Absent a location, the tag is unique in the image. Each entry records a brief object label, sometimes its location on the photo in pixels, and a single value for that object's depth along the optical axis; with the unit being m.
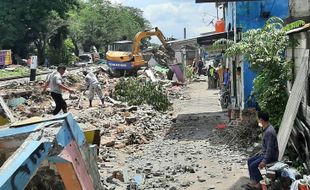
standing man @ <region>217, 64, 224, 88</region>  23.87
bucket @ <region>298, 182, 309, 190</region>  5.46
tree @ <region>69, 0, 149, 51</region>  62.22
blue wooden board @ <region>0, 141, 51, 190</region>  2.83
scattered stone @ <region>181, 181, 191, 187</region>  8.23
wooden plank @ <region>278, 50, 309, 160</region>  8.15
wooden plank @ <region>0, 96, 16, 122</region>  6.41
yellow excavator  28.41
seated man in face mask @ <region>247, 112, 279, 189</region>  6.86
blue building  14.26
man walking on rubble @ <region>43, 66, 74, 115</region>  12.60
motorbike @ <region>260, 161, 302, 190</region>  6.12
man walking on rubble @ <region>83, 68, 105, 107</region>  16.67
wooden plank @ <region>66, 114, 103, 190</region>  4.10
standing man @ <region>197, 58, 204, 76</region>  38.83
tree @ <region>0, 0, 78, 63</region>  42.34
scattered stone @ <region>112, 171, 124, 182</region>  8.18
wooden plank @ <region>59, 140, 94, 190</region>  3.77
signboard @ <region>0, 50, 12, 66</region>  36.81
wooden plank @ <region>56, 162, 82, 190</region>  3.76
